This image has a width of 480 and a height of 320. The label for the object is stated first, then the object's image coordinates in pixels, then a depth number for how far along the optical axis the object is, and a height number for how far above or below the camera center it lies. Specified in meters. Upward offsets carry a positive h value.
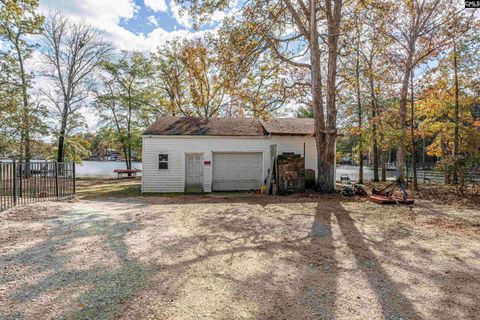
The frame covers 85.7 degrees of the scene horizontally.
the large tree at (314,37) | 11.88 +5.86
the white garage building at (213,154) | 13.62 +0.32
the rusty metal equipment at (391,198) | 9.69 -1.52
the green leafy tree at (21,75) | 8.70 +4.57
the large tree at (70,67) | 21.00 +7.87
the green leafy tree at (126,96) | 24.20 +5.97
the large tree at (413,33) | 12.67 +6.38
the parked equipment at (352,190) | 11.81 -1.45
